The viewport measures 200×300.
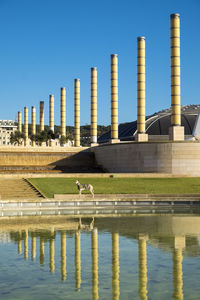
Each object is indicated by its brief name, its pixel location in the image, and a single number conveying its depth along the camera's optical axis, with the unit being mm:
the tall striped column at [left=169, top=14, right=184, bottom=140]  58250
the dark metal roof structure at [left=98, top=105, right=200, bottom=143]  89125
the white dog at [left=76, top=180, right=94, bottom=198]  37109
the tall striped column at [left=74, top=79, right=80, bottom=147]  81862
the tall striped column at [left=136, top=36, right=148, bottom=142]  63750
